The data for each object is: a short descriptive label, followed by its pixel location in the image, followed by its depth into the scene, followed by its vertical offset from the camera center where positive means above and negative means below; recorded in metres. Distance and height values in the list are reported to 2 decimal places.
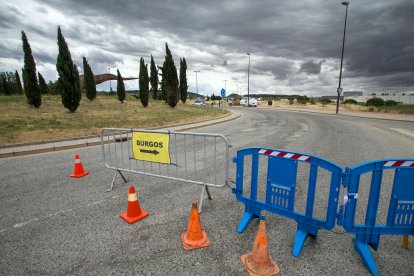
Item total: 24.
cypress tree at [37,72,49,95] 37.84 +2.34
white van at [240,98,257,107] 49.90 -0.80
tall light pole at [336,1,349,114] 22.54 +4.61
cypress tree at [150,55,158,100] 40.12 +3.50
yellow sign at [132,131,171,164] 4.30 -0.99
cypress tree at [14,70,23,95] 42.25 +2.58
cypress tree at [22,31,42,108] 18.94 +1.78
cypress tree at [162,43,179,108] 27.64 +2.34
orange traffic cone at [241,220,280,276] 2.41 -1.81
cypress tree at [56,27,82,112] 18.41 +1.75
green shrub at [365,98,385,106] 42.36 -0.77
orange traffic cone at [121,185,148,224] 3.47 -1.79
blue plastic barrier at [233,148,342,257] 2.69 -1.26
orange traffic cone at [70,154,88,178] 5.47 -1.83
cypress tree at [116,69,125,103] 31.84 +1.37
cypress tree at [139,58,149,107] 28.09 +1.99
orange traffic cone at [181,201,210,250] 2.86 -1.83
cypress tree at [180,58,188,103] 39.19 +3.32
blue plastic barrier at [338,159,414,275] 2.56 -1.30
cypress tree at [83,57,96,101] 29.62 +2.08
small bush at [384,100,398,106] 41.22 -0.84
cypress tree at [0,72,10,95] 43.06 +2.22
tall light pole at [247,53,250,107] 44.12 +3.53
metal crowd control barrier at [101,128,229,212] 4.95 -1.87
